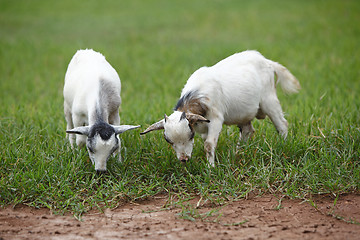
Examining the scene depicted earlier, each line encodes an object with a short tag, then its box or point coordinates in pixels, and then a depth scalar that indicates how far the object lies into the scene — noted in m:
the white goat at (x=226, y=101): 5.22
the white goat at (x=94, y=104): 5.25
